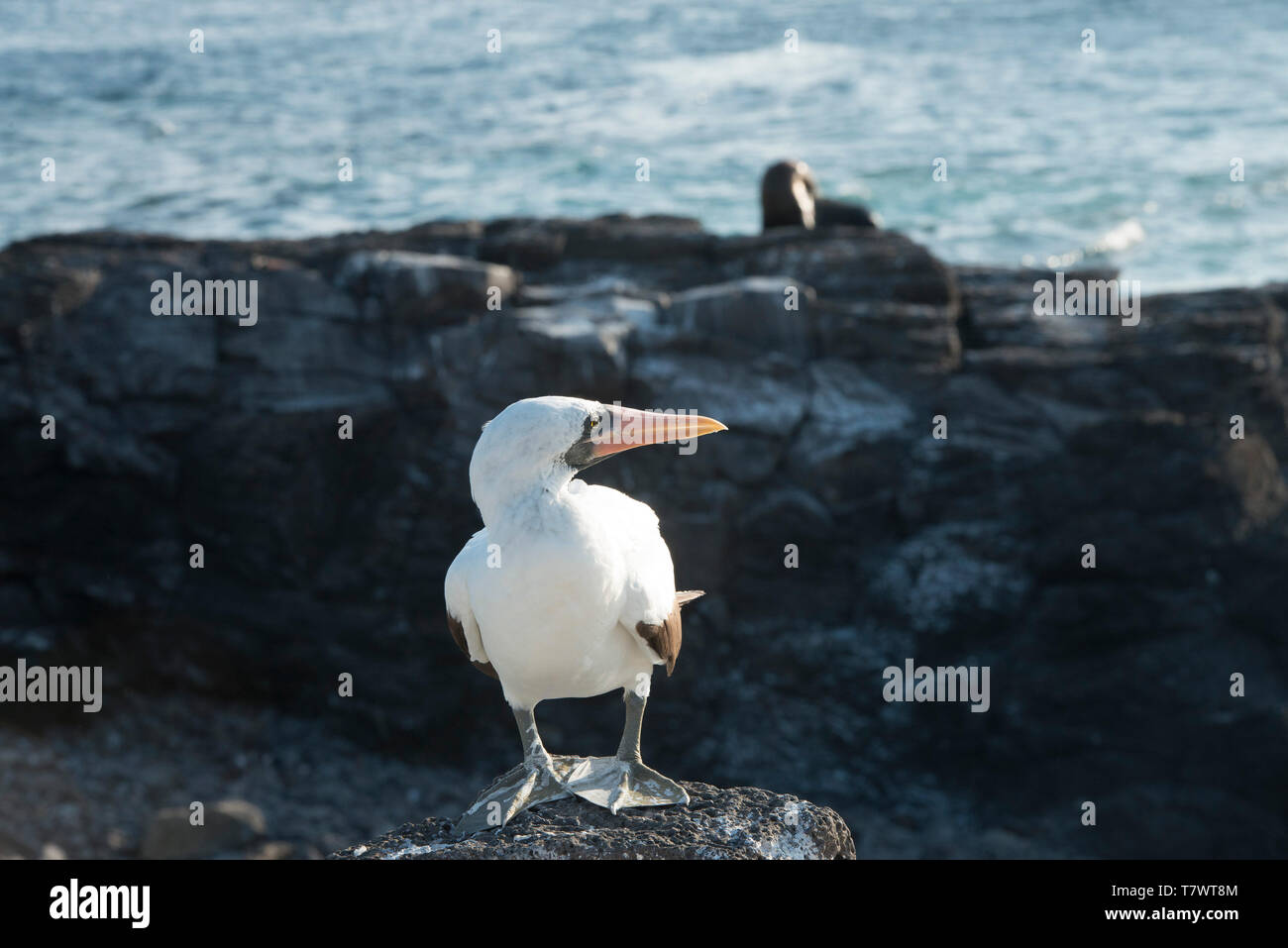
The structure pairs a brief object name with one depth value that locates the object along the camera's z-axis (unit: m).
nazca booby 5.34
